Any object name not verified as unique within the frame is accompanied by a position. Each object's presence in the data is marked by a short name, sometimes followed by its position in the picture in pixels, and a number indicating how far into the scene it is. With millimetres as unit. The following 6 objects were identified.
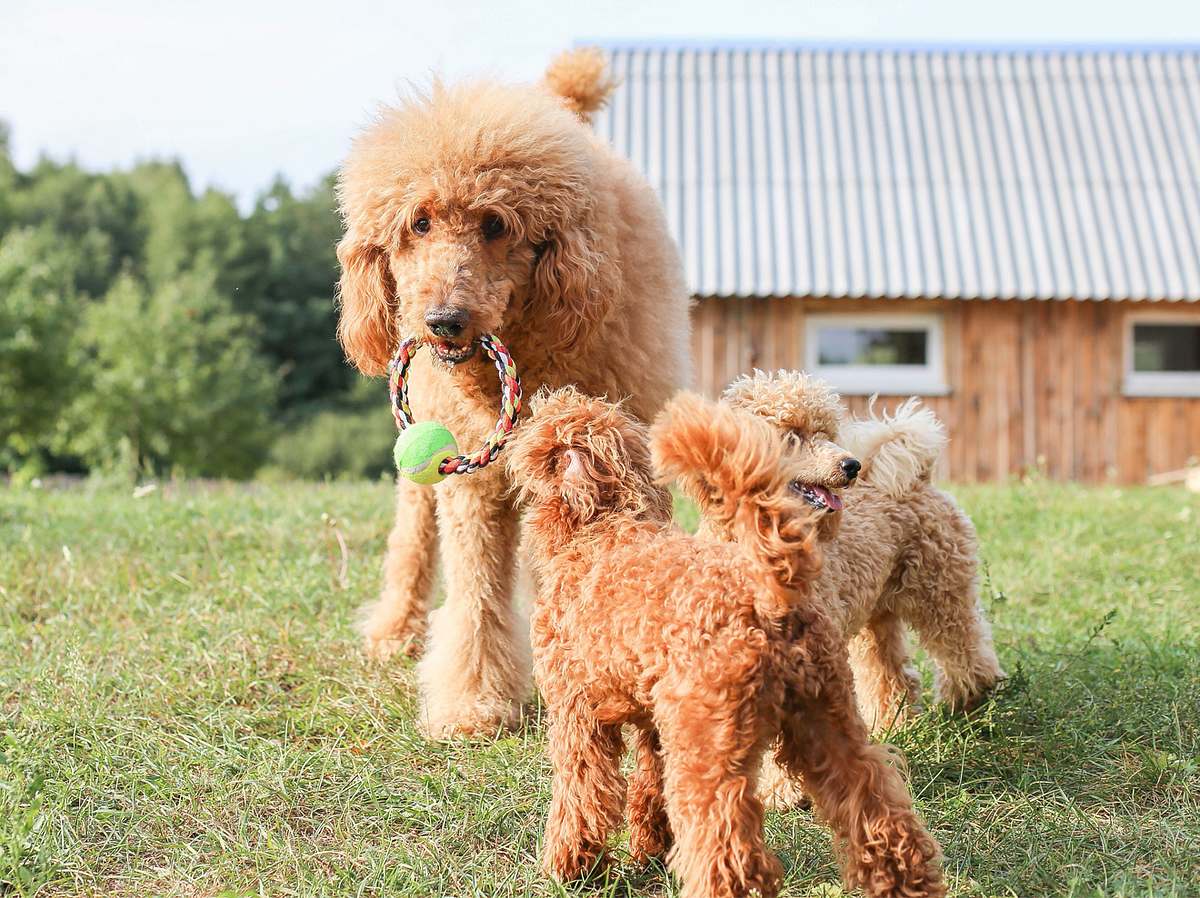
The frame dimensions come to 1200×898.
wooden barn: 12914
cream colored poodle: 2941
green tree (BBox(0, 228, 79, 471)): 23562
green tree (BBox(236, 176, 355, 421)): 39250
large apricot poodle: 3395
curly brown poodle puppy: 2307
